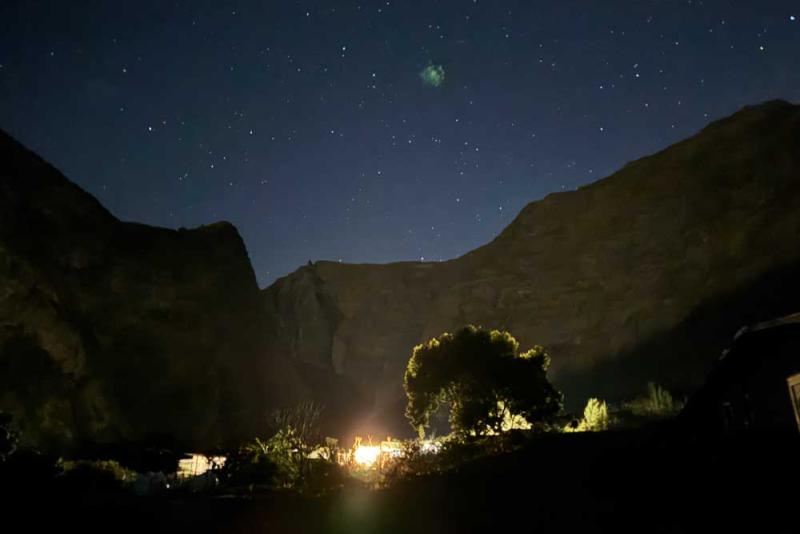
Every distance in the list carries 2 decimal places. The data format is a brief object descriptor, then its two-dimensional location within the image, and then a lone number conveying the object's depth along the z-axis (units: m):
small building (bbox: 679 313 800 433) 10.05
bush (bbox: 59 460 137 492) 15.02
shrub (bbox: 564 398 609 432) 25.25
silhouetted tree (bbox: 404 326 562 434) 26.11
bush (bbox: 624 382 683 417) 29.70
